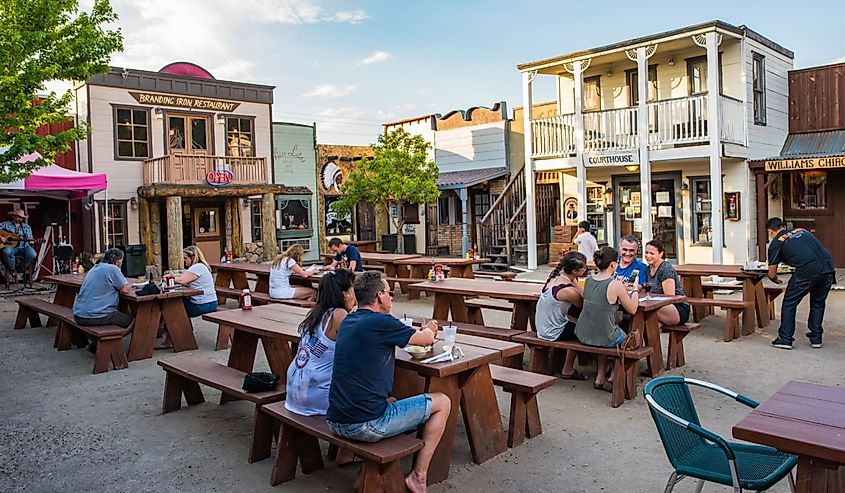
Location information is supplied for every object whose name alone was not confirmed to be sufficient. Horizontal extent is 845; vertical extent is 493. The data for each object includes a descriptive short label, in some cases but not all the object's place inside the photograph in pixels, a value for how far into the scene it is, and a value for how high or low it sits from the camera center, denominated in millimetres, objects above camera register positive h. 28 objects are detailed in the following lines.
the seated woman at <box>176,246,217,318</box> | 8430 -562
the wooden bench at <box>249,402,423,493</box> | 3643 -1325
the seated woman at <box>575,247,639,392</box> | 5758 -658
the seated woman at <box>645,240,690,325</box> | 7016 -594
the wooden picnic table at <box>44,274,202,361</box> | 7839 -976
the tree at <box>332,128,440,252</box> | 18766 +1732
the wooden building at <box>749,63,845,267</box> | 14406 +1167
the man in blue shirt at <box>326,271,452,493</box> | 3697 -857
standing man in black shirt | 7652 -666
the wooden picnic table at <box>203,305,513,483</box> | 4233 -1113
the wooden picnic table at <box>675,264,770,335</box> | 8648 -827
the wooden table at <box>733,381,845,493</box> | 2594 -868
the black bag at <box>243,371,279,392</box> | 4723 -1050
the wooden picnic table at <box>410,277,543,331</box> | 7414 -722
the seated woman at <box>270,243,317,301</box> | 9266 -494
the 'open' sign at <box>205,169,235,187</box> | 18266 +1760
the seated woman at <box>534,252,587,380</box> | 6055 -657
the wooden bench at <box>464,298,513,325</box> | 8359 -980
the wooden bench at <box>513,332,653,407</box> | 5699 -1217
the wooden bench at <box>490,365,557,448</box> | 4793 -1275
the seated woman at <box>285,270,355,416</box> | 4133 -739
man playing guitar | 15328 +105
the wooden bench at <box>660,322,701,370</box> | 6871 -1222
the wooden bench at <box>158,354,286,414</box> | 4699 -1116
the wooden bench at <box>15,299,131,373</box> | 7352 -1147
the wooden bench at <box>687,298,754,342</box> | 8188 -1103
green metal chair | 3008 -1153
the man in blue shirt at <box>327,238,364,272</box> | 10156 -321
